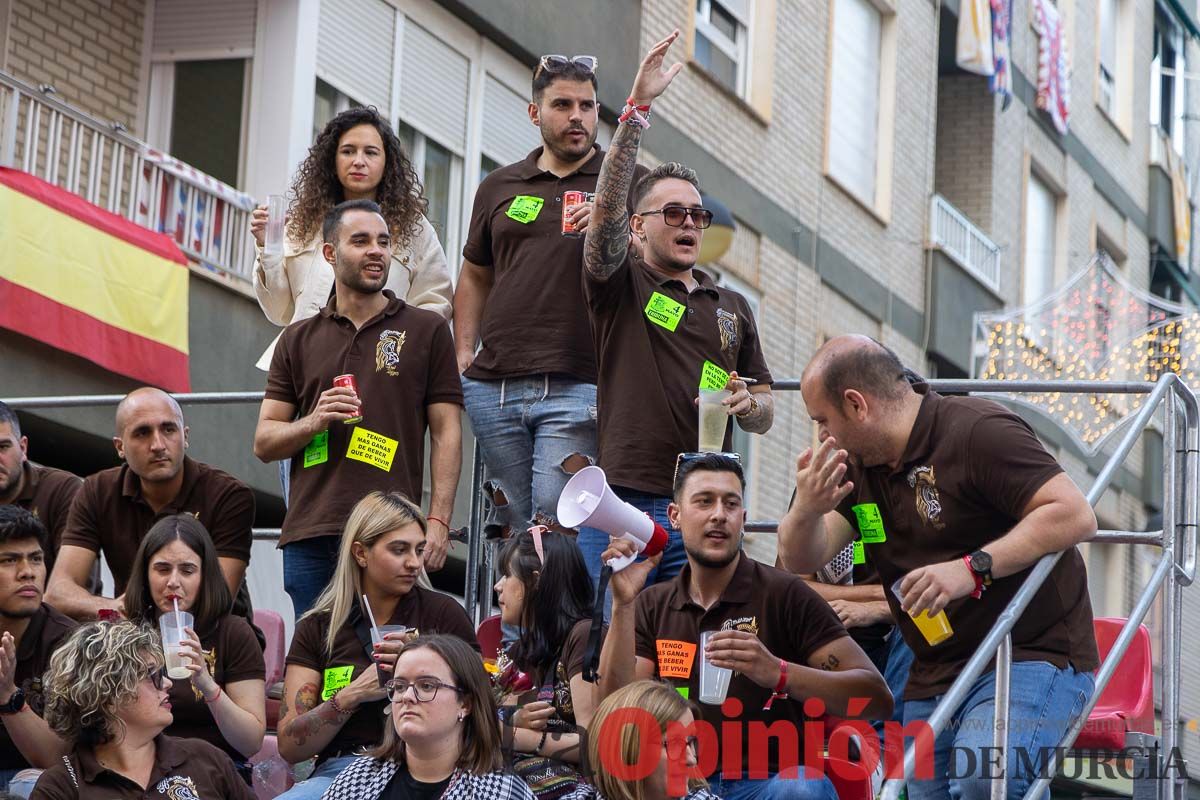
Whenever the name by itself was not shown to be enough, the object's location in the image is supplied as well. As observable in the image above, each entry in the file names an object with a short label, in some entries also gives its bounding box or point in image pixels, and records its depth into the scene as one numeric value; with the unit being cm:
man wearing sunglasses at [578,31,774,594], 684
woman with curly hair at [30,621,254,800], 604
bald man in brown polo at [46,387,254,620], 742
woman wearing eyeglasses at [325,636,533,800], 584
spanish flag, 1087
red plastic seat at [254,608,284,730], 898
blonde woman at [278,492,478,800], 649
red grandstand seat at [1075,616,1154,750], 800
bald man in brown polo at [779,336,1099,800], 546
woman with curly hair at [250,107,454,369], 791
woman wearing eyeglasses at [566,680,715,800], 566
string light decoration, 1570
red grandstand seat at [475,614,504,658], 737
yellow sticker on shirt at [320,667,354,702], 658
